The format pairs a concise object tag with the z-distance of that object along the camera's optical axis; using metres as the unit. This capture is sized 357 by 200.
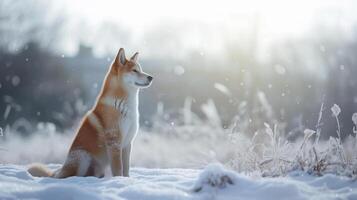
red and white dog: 5.19
